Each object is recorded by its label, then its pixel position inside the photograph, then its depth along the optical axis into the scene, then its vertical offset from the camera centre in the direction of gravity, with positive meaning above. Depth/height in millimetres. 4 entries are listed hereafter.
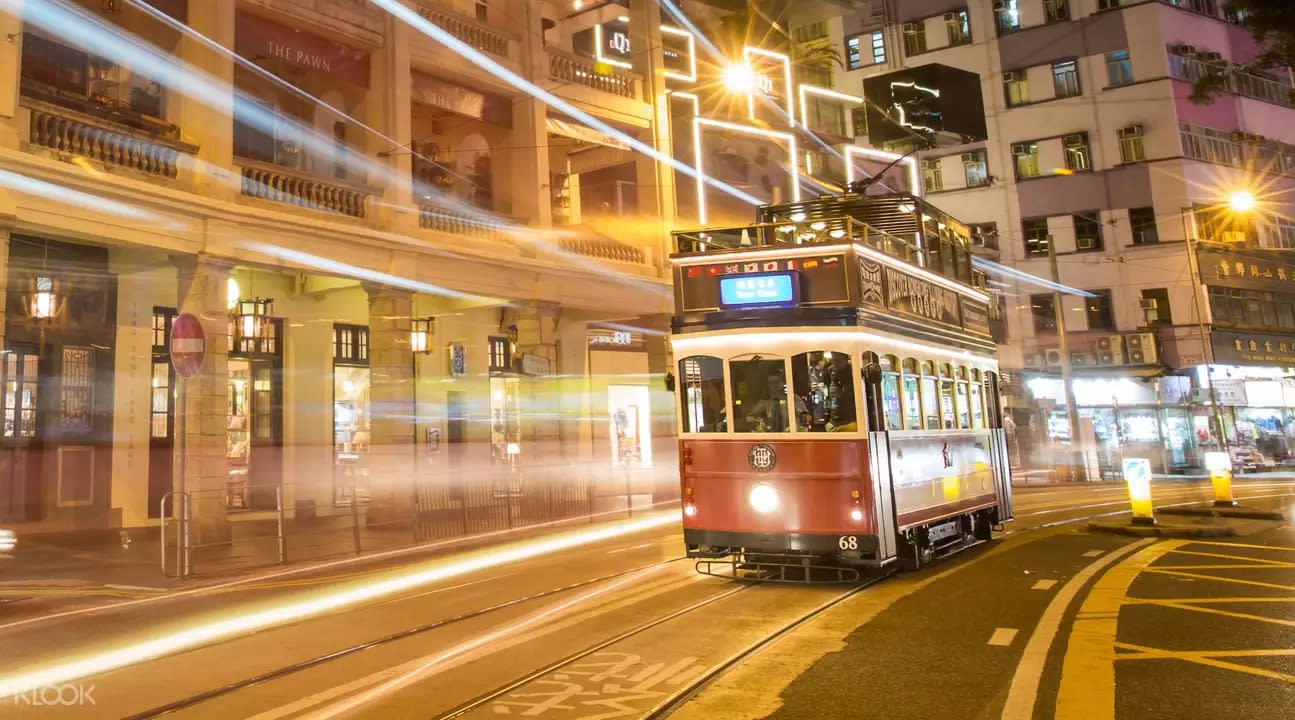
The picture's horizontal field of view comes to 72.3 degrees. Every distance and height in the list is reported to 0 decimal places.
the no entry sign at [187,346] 11125 +1739
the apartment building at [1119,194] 34062 +9516
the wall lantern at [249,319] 17766 +3245
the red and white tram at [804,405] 9258 +477
